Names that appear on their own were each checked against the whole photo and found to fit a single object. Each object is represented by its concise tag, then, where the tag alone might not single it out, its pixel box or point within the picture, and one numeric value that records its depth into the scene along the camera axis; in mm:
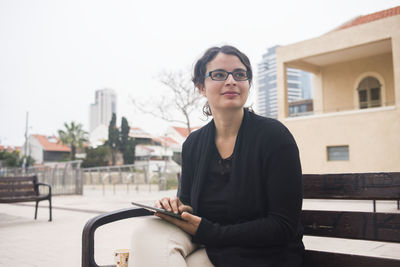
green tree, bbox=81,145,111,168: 50844
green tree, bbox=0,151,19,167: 56469
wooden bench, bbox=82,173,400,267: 1648
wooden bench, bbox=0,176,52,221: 7707
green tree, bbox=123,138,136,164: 56469
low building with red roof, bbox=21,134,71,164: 74394
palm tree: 62750
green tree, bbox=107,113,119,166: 58031
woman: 1621
